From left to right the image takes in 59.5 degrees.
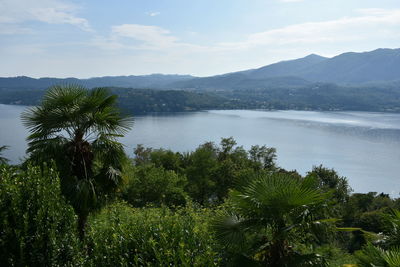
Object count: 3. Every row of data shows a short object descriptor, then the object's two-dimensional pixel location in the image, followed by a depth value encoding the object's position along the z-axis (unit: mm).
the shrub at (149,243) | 5168
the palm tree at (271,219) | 5801
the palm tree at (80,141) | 7996
